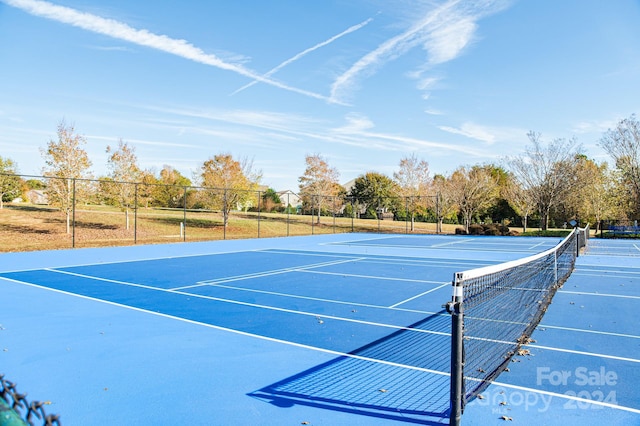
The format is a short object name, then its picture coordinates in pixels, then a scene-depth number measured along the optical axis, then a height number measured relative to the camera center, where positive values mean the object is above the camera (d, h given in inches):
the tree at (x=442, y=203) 1435.2 +41.2
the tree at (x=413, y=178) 1588.3 +129.9
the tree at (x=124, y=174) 1038.4 +88.4
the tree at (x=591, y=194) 1446.9 +78.1
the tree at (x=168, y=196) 1574.8 +56.1
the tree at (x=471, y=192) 1460.4 +76.8
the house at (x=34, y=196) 1864.4 +56.5
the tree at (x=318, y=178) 1574.7 +123.1
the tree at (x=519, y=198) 1423.6 +62.4
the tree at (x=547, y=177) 1364.4 +121.1
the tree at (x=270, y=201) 1829.5 +50.6
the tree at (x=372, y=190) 1944.5 +112.2
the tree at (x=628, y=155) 1278.3 +180.0
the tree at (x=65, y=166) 935.0 +93.7
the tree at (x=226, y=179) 1254.3 +95.4
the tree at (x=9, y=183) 1235.9 +74.4
